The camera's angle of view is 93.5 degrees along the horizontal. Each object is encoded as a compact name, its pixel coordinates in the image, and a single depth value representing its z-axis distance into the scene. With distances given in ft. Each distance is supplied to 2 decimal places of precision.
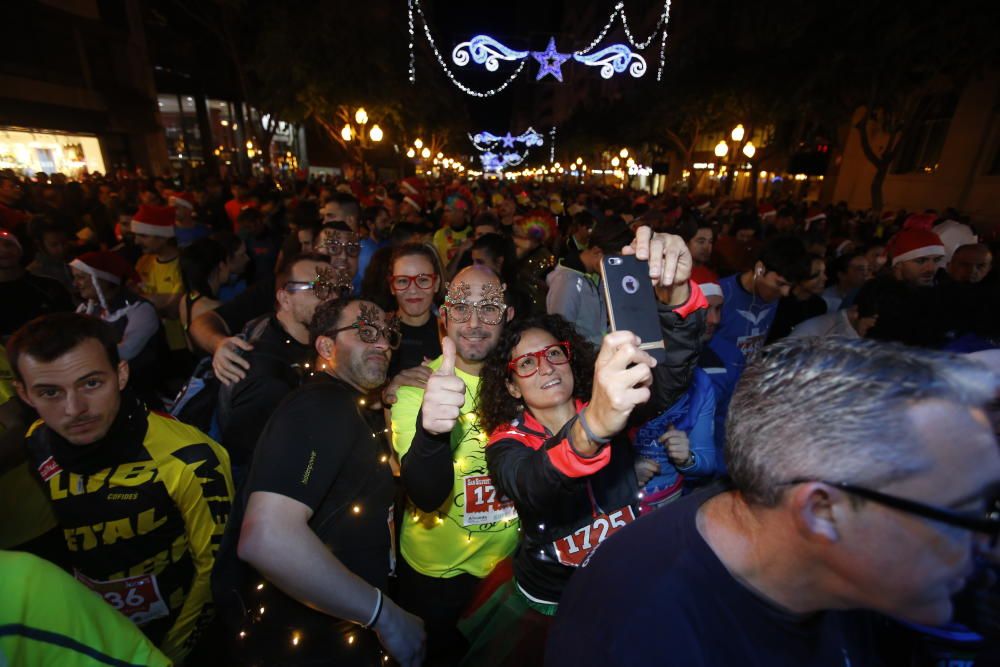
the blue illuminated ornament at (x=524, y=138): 213.28
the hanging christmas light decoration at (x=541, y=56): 41.20
